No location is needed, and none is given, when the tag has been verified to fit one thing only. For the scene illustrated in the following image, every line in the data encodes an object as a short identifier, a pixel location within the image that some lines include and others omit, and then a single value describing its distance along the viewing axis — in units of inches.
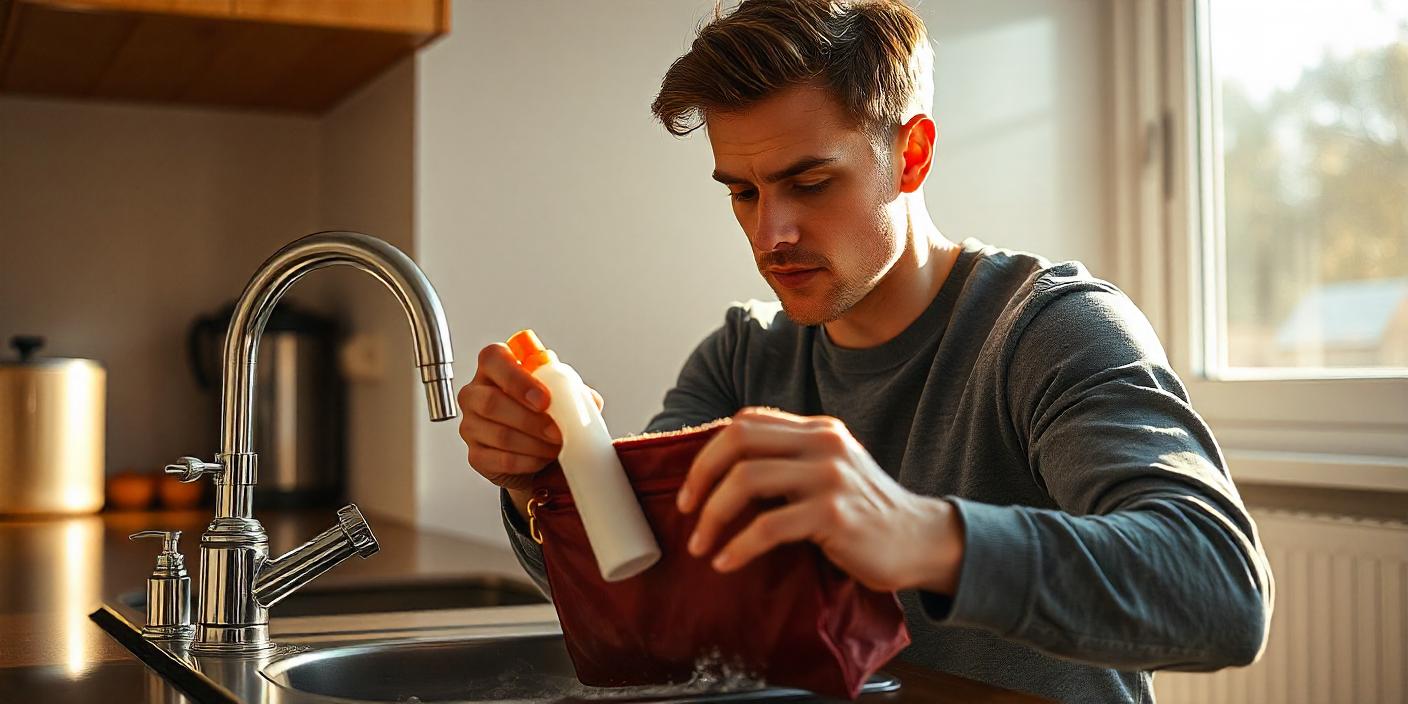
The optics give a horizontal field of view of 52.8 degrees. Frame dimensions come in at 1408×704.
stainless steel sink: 40.8
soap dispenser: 44.4
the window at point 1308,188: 85.0
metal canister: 84.1
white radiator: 80.7
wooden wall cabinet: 72.4
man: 31.5
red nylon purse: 32.5
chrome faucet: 42.1
